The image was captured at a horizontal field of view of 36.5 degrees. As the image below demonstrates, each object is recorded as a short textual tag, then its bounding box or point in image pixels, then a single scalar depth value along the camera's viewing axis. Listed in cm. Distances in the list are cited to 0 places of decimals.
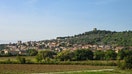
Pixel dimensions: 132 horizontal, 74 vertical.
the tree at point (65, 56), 6712
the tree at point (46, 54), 6816
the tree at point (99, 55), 7330
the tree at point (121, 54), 7093
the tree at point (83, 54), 7054
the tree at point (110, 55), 7393
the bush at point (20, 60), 5569
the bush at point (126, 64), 4201
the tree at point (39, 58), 6210
